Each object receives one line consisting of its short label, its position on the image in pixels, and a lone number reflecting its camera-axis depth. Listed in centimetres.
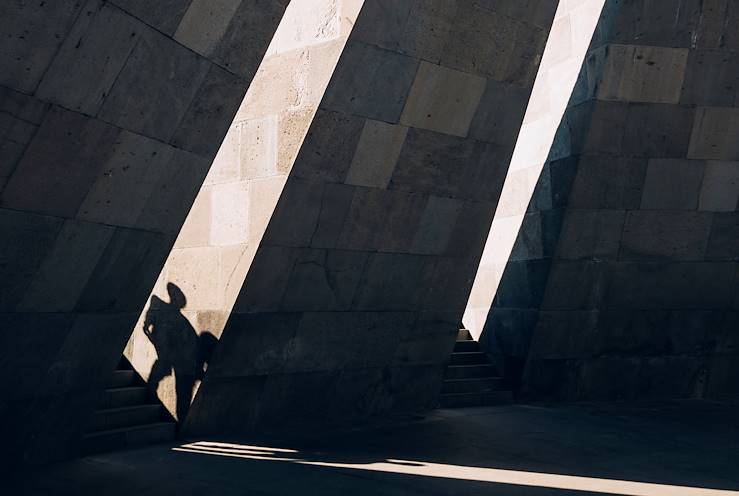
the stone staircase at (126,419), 923
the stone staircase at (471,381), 1343
